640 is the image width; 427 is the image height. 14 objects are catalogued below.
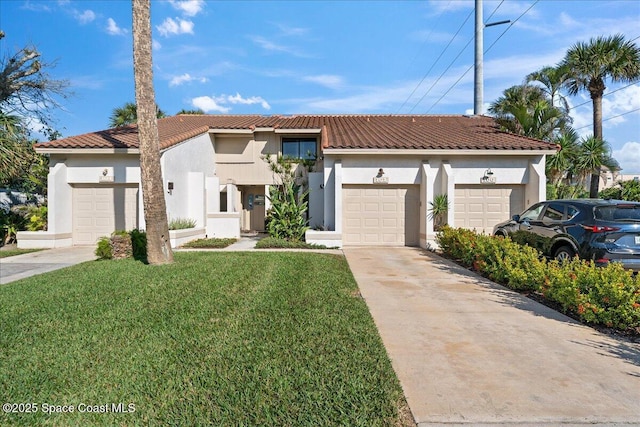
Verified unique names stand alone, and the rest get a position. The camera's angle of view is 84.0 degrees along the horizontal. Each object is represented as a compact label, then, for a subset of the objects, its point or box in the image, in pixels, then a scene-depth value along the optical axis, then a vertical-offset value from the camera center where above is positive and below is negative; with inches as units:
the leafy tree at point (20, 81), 635.5 +229.7
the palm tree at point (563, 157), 594.8 +82.3
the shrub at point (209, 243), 491.2 -54.7
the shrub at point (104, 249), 387.9 -48.0
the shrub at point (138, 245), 395.2 -45.0
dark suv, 263.9 -20.5
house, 500.1 +30.9
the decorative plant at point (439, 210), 490.9 -6.5
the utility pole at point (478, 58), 780.6 +326.4
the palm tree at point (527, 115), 605.3 +158.1
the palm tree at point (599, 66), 623.8 +251.2
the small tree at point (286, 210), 515.2 -6.9
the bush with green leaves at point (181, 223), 497.4 -26.6
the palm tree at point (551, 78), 722.2 +277.9
